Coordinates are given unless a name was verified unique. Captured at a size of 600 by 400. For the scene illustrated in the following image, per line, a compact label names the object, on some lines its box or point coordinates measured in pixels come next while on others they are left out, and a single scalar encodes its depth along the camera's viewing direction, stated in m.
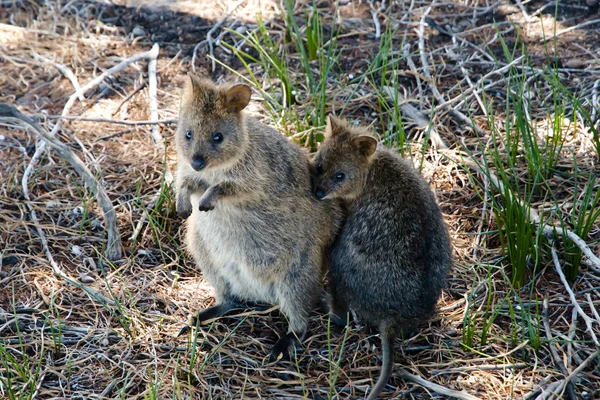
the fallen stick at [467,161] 9.16
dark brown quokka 8.64
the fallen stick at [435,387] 8.05
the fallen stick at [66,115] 10.36
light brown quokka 8.80
